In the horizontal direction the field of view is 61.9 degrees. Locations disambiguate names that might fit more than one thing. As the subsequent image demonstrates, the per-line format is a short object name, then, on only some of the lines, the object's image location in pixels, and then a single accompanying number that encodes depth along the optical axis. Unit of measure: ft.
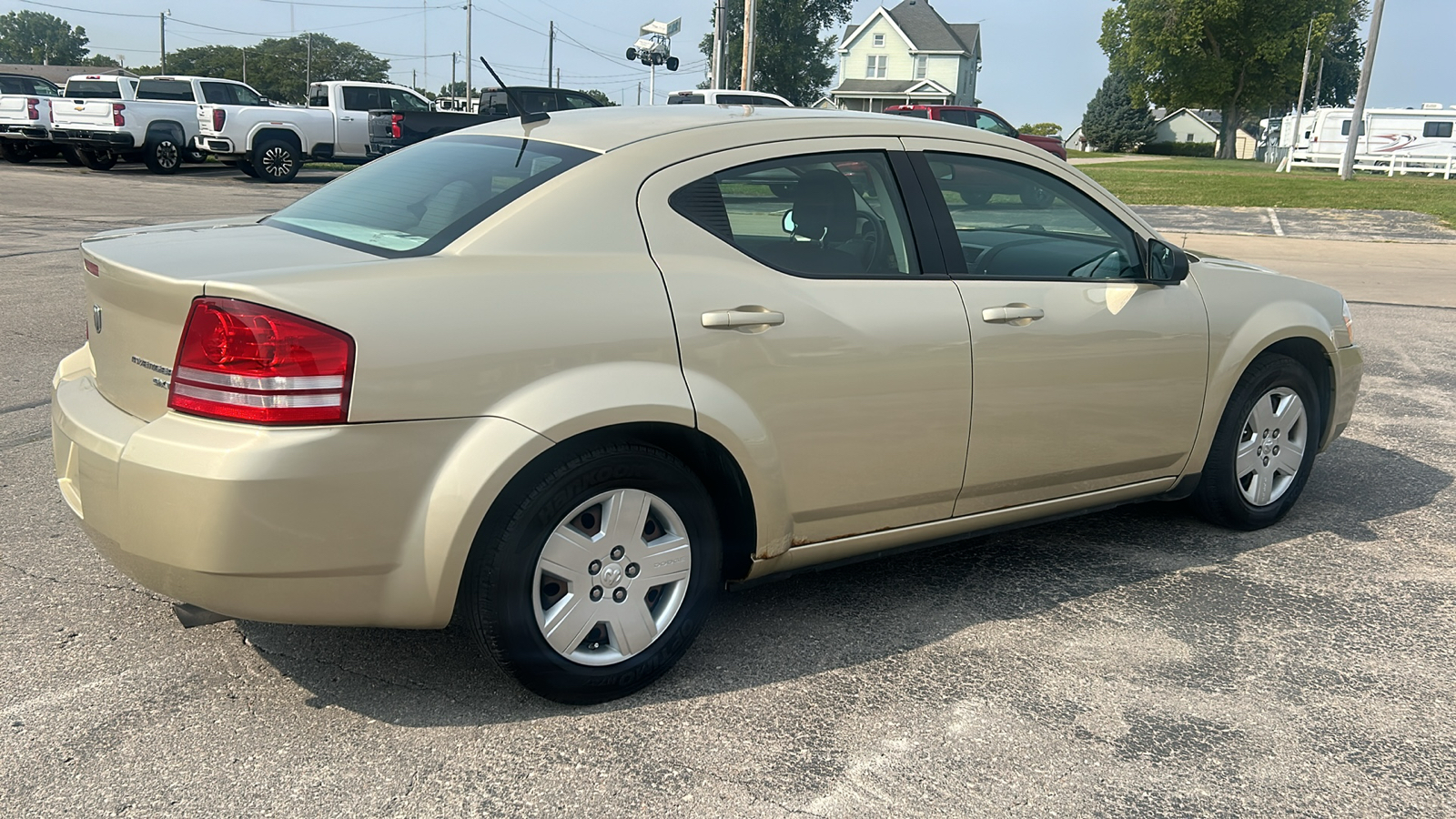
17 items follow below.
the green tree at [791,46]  255.91
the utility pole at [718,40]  121.49
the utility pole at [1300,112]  152.05
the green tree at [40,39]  464.65
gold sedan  9.13
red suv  84.77
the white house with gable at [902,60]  286.46
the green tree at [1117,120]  277.64
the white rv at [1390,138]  145.59
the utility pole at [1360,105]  108.37
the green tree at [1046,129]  276.21
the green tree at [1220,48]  224.12
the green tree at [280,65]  356.38
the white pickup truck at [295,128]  77.51
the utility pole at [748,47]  108.70
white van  80.23
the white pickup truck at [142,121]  77.92
